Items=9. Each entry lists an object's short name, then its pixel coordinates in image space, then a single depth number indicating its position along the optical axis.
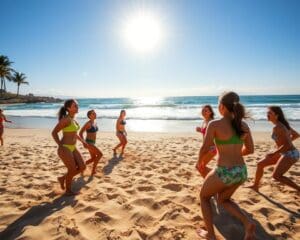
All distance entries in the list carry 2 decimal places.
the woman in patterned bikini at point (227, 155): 2.75
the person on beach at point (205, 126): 4.90
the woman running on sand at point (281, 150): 4.14
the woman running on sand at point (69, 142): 4.46
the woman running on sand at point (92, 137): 6.11
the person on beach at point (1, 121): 10.06
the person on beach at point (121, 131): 8.30
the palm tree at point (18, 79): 68.25
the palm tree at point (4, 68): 58.88
